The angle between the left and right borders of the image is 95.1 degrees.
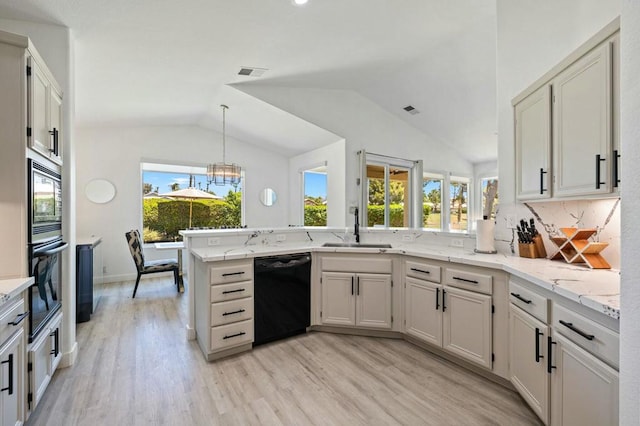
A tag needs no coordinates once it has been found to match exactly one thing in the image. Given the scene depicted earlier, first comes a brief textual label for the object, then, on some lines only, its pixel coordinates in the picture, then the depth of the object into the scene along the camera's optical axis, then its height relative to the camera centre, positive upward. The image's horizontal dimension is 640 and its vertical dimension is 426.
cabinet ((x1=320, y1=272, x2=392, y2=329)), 2.86 -0.87
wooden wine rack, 1.85 -0.24
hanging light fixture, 4.47 +0.59
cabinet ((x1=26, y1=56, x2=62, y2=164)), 1.69 +0.65
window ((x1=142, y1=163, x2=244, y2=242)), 5.75 +0.14
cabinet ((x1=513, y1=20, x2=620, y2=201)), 1.50 +0.52
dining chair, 4.29 -0.81
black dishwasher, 2.66 -0.80
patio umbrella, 4.78 +0.29
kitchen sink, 3.25 -0.37
